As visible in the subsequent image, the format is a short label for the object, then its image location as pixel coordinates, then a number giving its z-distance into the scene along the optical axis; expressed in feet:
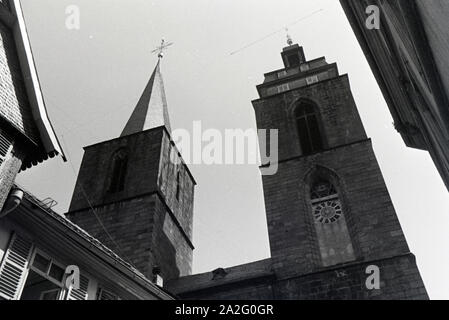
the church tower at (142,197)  60.75
